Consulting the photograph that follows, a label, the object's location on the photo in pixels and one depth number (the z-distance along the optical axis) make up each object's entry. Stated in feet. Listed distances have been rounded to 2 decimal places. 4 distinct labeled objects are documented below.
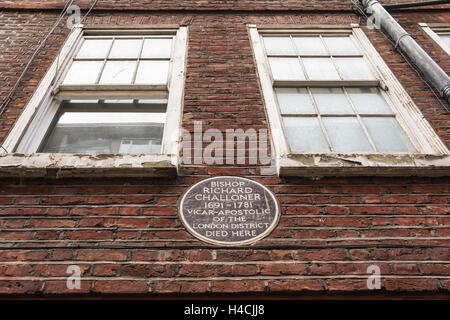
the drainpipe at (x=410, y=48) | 9.61
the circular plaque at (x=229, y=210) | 6.40
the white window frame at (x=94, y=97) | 7.40
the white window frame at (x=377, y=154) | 7.47
